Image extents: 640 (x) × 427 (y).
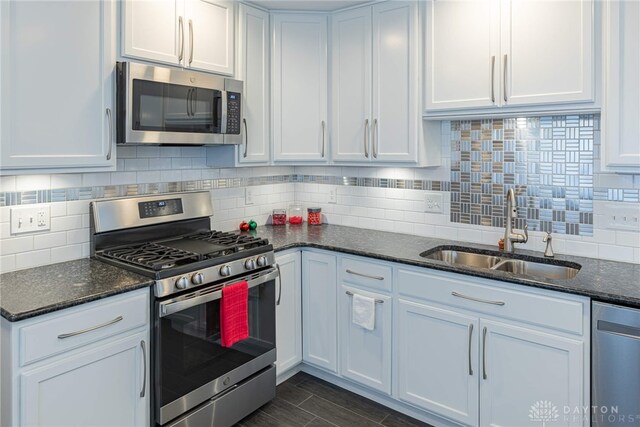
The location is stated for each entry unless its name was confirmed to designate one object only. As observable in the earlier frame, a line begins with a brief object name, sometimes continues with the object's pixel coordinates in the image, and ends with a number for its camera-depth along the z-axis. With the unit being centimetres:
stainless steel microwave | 225
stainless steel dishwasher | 181
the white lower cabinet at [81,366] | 168
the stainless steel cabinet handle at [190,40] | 255
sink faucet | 260
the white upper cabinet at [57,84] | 190
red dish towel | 230
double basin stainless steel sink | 242
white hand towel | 262
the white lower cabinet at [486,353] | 199
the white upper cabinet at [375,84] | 277
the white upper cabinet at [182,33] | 229
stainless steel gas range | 211
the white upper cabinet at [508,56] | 217
